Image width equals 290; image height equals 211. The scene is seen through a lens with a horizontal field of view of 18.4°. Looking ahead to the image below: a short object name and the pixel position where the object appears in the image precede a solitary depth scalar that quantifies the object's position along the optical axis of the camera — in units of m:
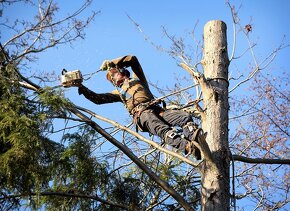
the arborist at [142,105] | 8.89
